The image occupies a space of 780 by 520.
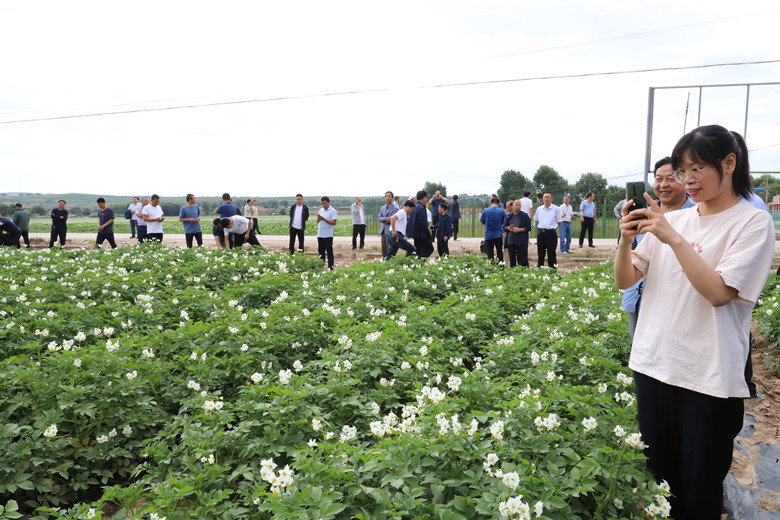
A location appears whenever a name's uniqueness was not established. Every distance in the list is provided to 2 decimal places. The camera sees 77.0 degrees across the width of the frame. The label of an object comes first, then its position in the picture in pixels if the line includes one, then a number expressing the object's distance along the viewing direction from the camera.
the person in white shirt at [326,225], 13.83
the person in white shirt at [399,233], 13.02
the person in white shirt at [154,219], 16.17
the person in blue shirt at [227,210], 14.73
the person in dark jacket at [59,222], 18.78
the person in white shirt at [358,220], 18.06
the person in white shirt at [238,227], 14.23
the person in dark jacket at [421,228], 12.52
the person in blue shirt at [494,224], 13.24
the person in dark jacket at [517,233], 12.32
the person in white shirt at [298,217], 14.99
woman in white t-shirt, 2.07
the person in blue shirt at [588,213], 19.12
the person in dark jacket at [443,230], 14.45
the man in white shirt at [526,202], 17.13
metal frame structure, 13.23
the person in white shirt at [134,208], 24.00
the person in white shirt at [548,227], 12.26
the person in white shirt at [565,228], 18.66
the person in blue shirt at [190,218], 15.62
